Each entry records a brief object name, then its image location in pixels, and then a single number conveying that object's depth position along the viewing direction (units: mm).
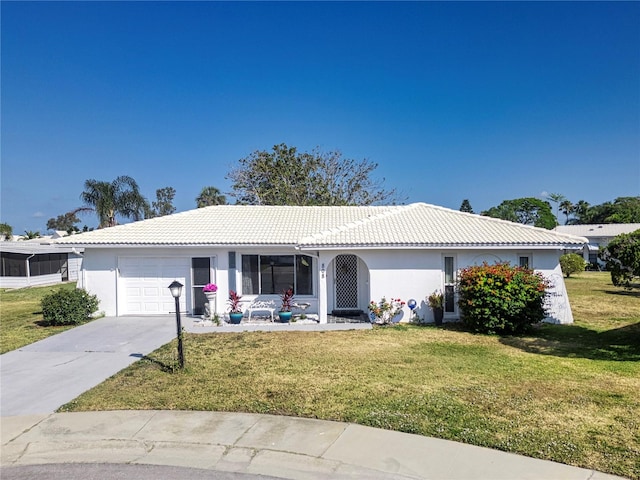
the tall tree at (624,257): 9516
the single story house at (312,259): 14250
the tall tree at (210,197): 58778
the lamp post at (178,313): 8836
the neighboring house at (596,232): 48125
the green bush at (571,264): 32281
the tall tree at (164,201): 77312
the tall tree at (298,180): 38812
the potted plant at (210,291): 14953
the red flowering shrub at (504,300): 12453
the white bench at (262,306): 15430
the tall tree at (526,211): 76125
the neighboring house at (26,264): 30817
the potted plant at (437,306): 14047
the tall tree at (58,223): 85812
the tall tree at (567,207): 80125
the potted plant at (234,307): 14500
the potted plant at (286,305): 14617
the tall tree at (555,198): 81575
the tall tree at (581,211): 76750
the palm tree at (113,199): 32656
